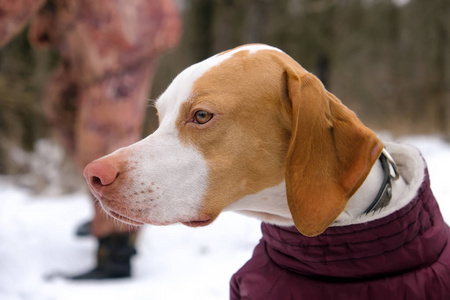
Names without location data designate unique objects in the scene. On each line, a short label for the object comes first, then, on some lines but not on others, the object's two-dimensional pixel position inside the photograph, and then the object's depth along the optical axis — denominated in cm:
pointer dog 91
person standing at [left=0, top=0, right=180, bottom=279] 139
